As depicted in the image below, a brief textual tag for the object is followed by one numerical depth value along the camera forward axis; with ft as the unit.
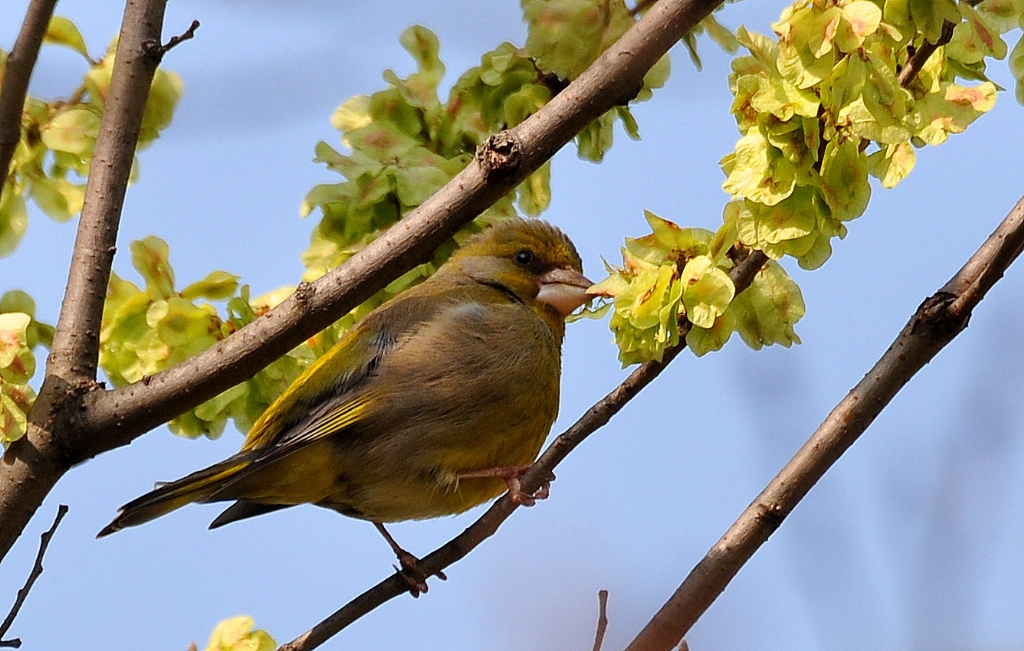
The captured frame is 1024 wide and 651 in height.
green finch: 24.56
